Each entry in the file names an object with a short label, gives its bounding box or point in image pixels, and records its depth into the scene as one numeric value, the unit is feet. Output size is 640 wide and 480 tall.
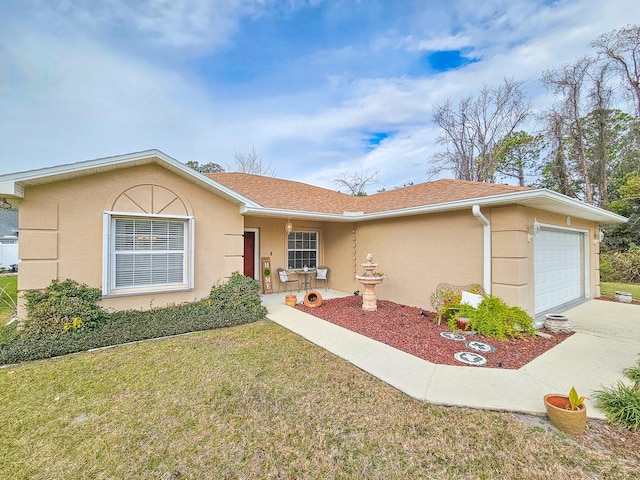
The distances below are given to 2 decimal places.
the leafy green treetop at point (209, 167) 83.98
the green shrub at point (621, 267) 42.09
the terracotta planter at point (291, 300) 26.58
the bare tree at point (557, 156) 60.95
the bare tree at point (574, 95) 56.08
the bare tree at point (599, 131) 54.65
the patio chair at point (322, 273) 35.73
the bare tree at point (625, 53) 49.96
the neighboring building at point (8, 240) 63.52
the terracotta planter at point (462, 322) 18.92
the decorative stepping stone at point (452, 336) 17.62
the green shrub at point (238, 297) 22.71
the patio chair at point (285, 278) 32.60
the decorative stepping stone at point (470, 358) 14.11
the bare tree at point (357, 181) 77.46
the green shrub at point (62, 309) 16.76
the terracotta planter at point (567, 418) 8.76
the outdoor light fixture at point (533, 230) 19.98
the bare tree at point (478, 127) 69.56
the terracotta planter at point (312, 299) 26.14
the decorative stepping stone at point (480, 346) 15.69
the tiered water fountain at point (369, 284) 24.58
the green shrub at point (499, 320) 17.63
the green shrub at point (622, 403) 9.43
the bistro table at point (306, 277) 34.86
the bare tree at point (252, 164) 72.02
